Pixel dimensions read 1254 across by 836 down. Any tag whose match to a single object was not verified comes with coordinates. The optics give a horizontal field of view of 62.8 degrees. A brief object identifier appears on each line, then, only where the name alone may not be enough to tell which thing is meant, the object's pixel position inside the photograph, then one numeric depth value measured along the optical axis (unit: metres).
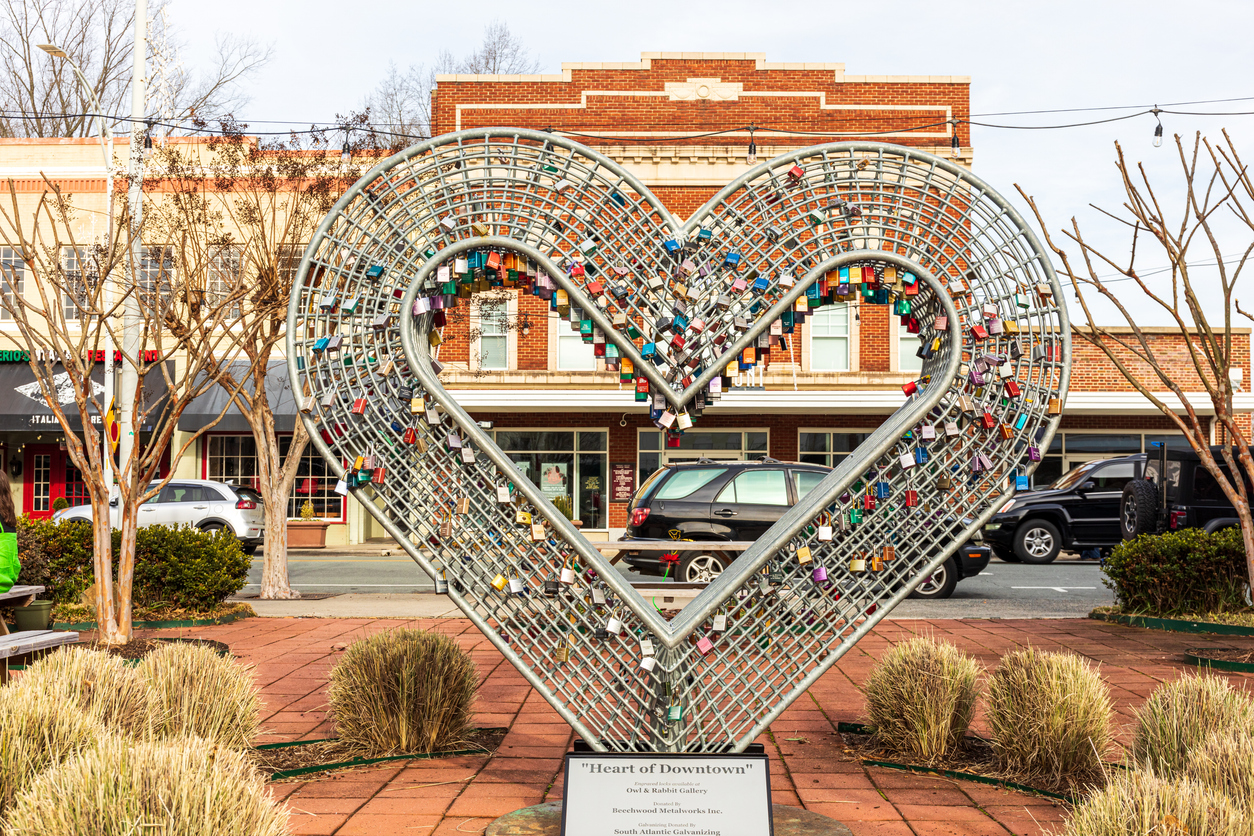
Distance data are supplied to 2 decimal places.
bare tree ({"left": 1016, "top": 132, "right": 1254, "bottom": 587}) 7.31
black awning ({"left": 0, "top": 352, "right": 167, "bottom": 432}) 20.34
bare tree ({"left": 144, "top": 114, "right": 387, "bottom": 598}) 10.55
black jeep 12.25
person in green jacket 5.89
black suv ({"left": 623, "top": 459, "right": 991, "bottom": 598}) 11.63
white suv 17.61
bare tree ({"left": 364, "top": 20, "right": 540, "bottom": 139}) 25.94
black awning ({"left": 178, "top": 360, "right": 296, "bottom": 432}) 20.22
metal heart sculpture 3.64
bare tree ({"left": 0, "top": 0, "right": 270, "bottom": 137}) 23.97
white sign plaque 3.25
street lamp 12.51
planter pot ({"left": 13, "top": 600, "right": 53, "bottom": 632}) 6.85
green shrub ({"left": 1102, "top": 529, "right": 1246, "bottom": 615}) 8.98
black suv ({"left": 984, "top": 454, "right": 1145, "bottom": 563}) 16.31
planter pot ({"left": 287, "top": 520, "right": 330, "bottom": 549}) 20.77
